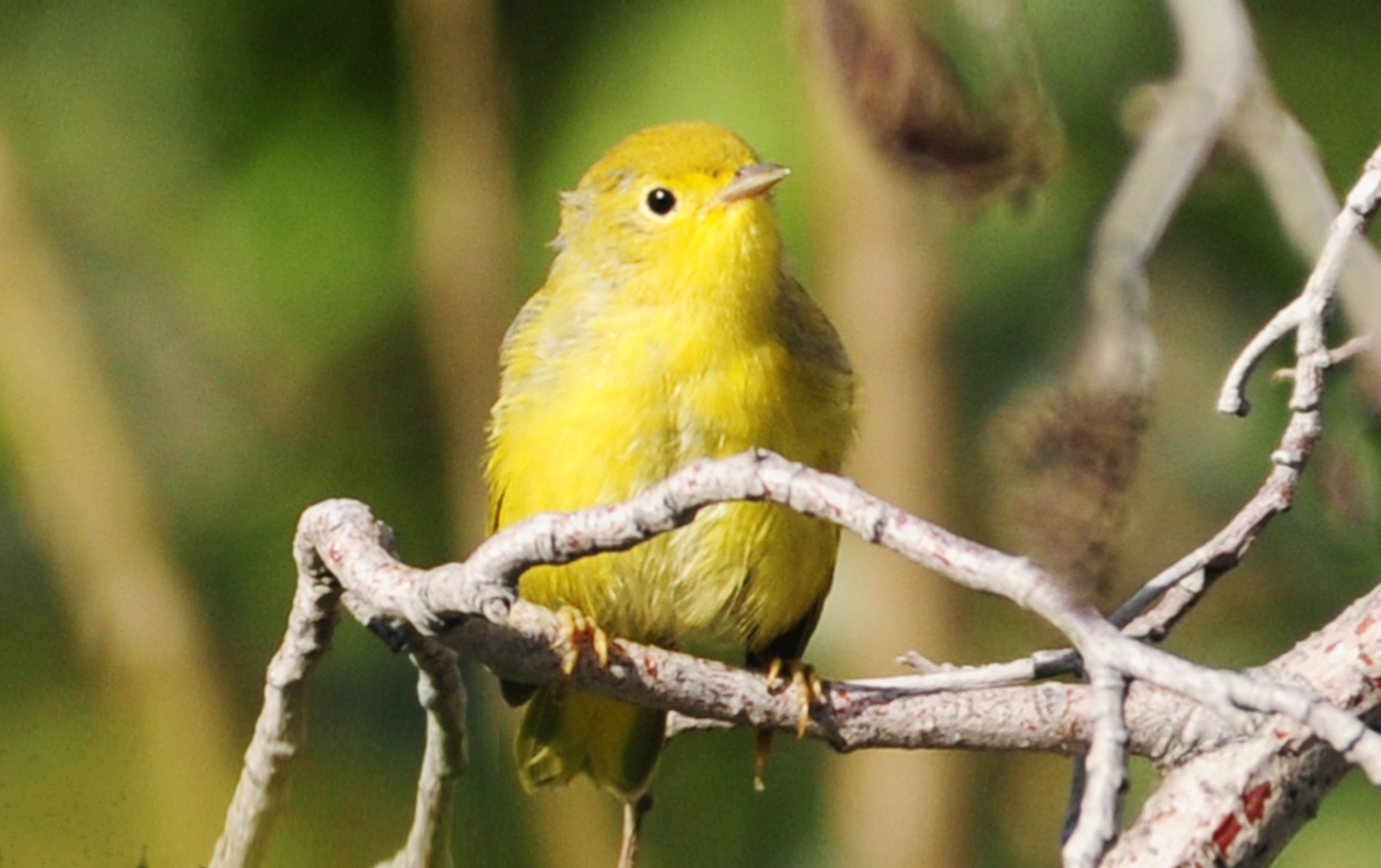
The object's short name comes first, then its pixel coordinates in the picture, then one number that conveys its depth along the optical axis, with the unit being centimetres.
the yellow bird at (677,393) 344
